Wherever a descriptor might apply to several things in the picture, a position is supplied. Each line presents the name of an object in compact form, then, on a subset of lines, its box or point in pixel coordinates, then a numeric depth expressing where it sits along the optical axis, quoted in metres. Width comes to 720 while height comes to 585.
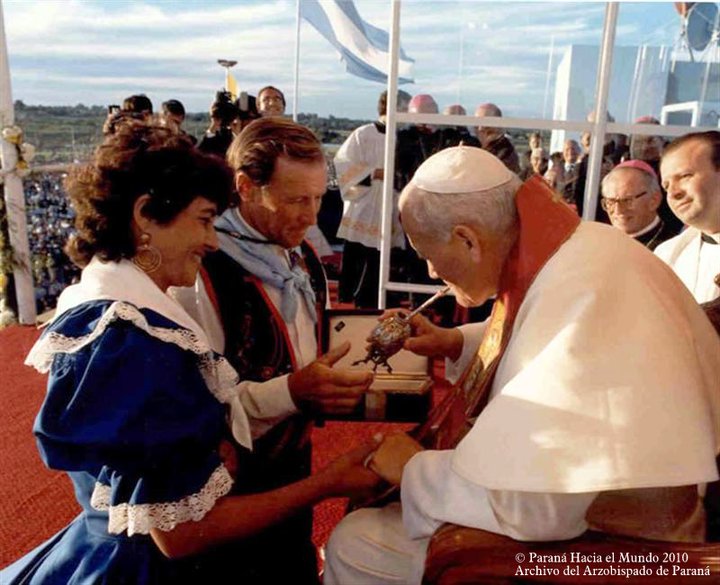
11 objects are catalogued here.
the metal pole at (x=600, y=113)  3.78
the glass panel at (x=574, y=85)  3.91
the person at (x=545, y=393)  1.34
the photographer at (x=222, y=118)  5.49
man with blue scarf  1.85
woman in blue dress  1.27
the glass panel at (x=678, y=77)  3.88
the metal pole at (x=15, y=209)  5.39
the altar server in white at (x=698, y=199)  2.99
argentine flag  7.46
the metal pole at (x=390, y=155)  3.91
